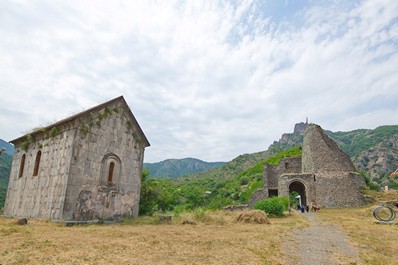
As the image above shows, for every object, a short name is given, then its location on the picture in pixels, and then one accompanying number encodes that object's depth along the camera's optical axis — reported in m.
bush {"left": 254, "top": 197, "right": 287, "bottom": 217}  19.13
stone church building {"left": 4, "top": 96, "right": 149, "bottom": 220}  12.08
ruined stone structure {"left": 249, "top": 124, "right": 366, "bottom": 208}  26.25
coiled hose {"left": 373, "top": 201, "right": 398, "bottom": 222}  14.98
